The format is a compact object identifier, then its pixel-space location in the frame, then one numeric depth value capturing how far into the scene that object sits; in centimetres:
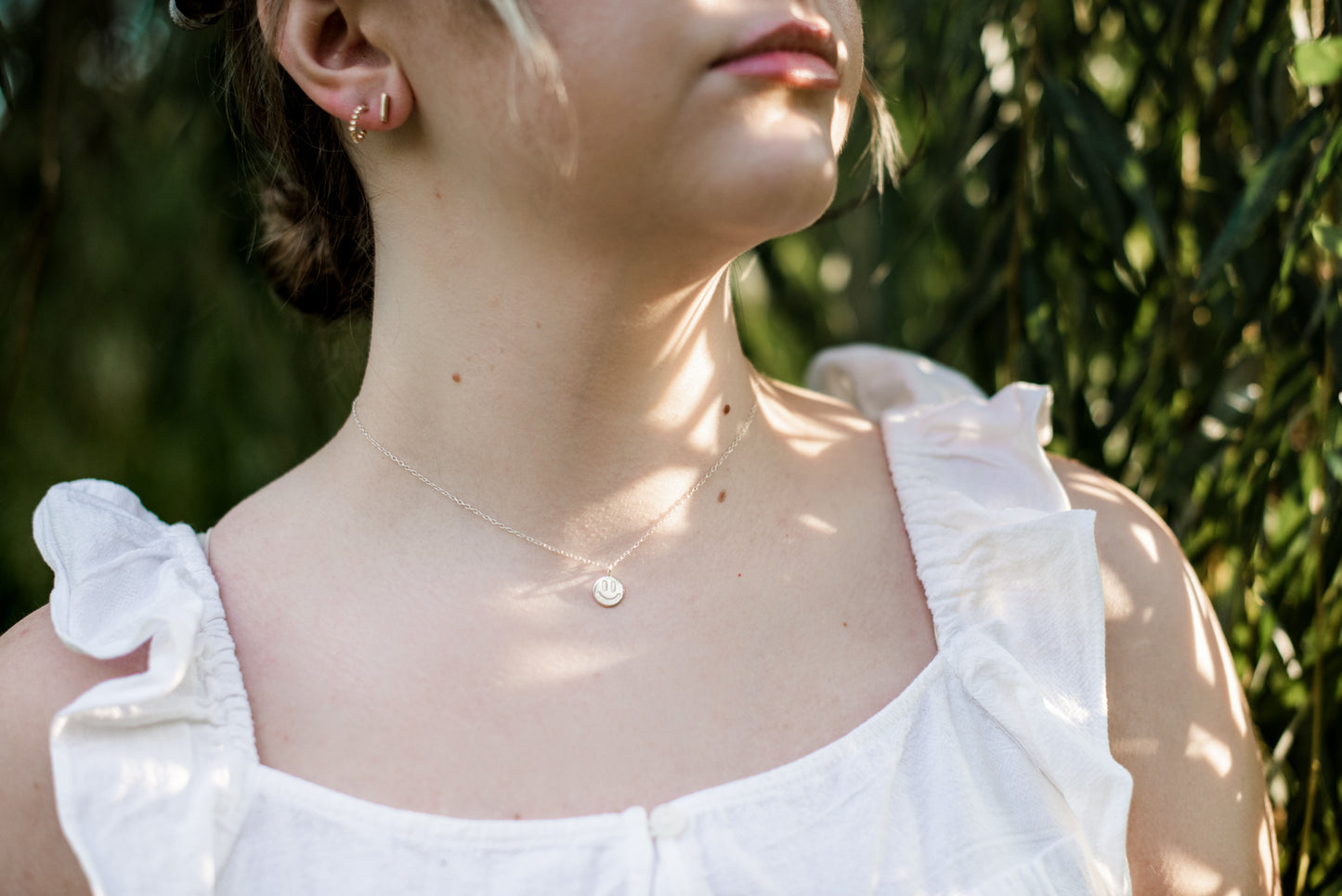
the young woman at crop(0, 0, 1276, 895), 80
